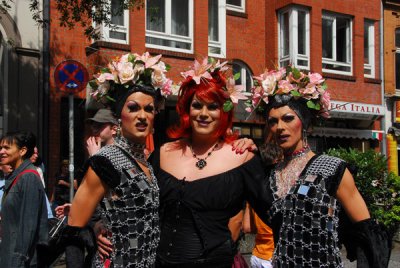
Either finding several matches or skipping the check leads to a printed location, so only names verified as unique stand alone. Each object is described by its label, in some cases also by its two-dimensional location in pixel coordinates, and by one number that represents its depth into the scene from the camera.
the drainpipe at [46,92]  12.12
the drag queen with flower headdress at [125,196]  3.31
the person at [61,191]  9.33
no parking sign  8.69
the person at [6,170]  5.47
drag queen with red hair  3.46
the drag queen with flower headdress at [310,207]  3.41
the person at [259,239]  4.76
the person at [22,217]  4.57
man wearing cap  4.52
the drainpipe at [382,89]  18.06
